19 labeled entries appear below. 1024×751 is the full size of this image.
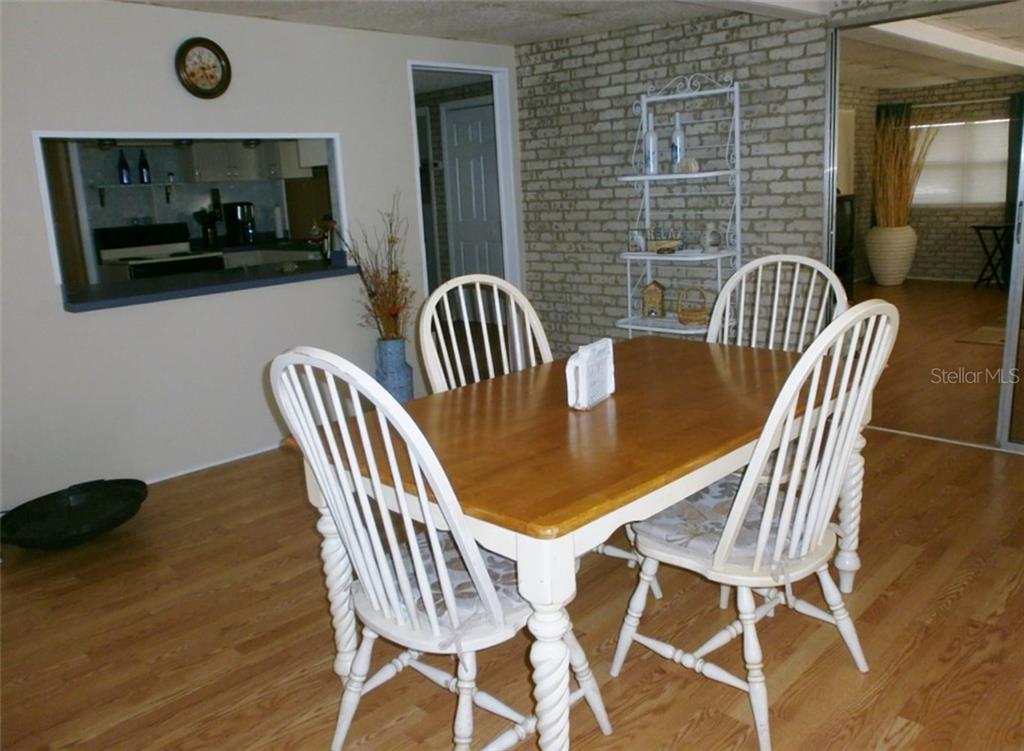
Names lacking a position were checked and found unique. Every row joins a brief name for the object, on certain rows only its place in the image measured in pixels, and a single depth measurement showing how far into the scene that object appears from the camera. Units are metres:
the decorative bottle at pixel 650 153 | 4.57
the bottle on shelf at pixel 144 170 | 6.34
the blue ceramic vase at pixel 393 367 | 4.53
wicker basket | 4.51
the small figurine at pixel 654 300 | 4.78
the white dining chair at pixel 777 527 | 1.79
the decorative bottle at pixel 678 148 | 4.53
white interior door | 6.66
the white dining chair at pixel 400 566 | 1.55
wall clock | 3.75
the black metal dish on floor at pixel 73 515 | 3.11
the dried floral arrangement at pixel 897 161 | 5.22
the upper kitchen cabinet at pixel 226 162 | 6.56
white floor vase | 5.52
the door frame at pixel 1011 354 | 3.67
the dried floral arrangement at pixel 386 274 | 4.51
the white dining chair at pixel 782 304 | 4.31
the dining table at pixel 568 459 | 1.57
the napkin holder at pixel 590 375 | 2.11
